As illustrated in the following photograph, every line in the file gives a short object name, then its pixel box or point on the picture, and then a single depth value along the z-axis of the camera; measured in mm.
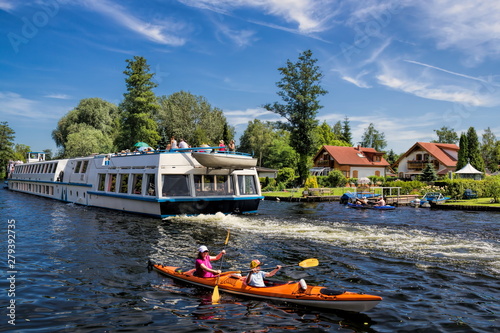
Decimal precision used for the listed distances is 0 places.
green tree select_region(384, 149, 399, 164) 117700
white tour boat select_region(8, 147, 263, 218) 23125
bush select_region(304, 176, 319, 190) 55594
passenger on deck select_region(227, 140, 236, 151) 24797
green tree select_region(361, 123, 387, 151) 126125
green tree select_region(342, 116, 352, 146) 119250
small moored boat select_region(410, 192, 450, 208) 36981
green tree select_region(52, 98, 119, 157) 78644
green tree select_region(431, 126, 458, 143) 110738
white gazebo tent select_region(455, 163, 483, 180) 51719
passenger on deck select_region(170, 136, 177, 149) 25681
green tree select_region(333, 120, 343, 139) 126125
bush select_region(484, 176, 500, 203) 35344
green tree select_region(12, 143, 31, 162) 134588
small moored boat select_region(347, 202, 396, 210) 34562
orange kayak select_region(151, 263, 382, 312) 8805
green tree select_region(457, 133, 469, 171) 57562
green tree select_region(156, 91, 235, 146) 72062
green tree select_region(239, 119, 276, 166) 85125
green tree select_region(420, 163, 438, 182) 63219
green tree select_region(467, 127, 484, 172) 59219
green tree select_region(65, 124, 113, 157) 68062
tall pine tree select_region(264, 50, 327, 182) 59312
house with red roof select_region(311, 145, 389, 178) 77000
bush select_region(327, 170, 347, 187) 59569
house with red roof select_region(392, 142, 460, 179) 73600
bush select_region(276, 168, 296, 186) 61062
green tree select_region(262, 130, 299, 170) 73812
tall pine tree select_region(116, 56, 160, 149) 63156
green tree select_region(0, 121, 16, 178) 98188
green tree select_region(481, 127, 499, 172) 85944
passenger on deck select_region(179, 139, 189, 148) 25328
